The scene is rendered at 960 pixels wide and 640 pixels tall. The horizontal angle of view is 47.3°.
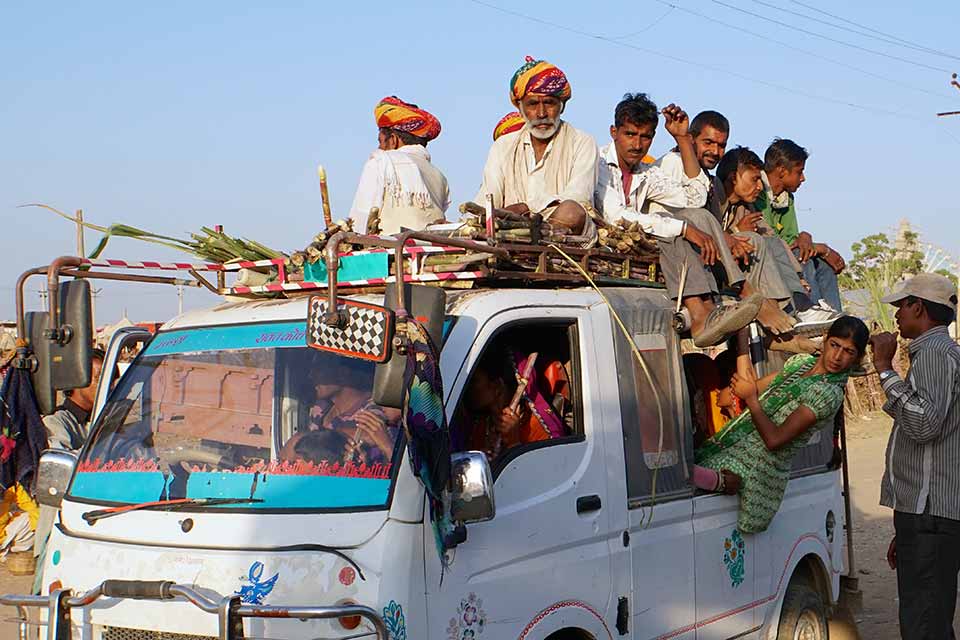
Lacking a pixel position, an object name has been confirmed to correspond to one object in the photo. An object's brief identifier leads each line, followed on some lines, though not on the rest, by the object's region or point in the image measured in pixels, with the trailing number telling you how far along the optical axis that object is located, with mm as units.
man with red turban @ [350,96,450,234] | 6242
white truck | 3488
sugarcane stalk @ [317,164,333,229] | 4340
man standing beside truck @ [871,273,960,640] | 5594
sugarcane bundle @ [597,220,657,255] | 5289
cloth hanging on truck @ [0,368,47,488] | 4969
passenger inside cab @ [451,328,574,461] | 4480
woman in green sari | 5434
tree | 18234
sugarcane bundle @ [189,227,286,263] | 5098
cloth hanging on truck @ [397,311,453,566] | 3393
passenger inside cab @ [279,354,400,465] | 3768
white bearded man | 5879
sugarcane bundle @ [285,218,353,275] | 4199
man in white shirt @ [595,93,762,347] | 5336
